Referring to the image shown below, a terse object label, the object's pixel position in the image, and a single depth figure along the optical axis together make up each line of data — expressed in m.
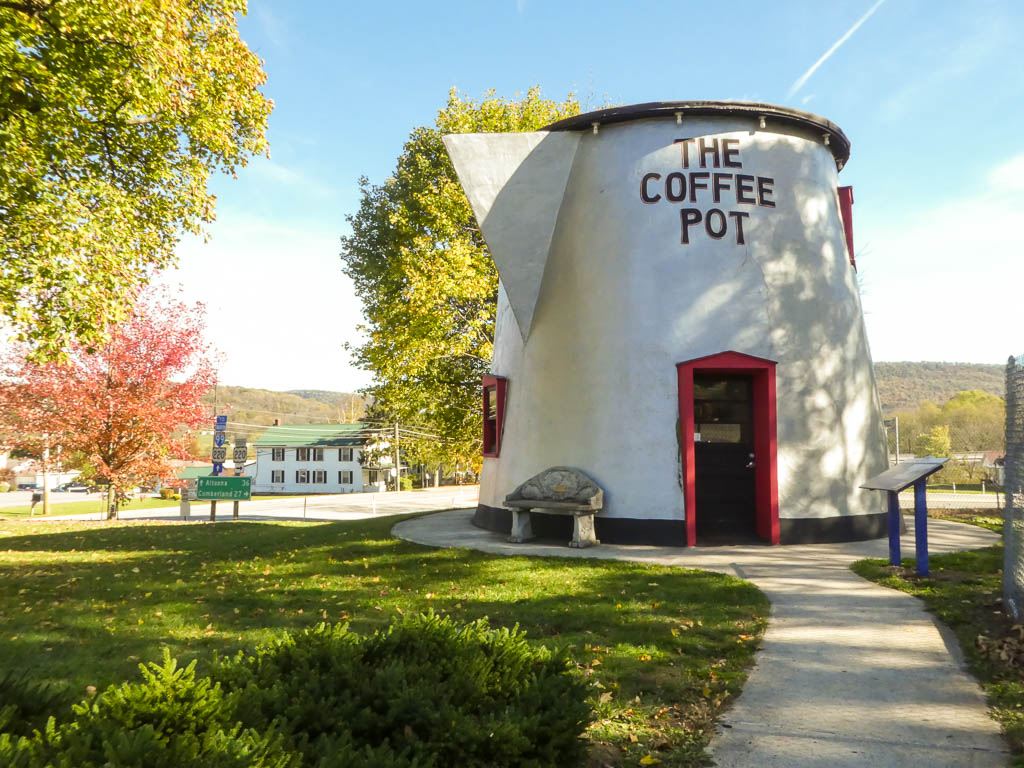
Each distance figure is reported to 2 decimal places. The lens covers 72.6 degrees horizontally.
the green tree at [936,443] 66.19
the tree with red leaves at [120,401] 20.92
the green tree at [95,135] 10.15
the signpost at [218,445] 22.72
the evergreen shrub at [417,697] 3.08
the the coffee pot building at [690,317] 12.05
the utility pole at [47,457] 21.78
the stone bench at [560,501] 11.64
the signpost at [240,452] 23.02
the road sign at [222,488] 22.77
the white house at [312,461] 75.50
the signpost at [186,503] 30.31
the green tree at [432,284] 20.31
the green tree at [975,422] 68.75
